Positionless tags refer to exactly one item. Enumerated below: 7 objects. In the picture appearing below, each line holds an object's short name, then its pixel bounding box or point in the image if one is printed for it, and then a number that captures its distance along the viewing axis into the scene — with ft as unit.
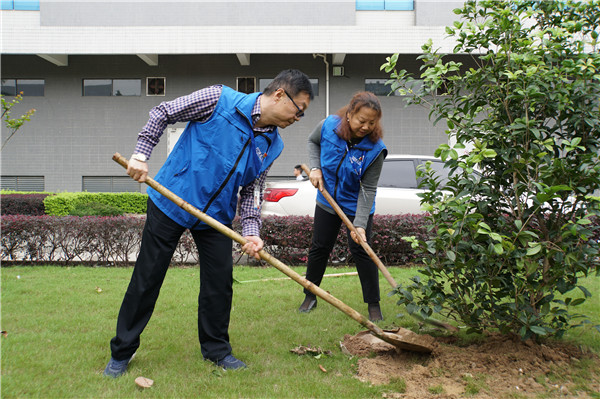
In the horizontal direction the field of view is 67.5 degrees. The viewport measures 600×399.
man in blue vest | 8.83
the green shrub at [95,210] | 30.14
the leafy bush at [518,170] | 8.50
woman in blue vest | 12.03
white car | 22.58
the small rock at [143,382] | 8.34
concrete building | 46.57
